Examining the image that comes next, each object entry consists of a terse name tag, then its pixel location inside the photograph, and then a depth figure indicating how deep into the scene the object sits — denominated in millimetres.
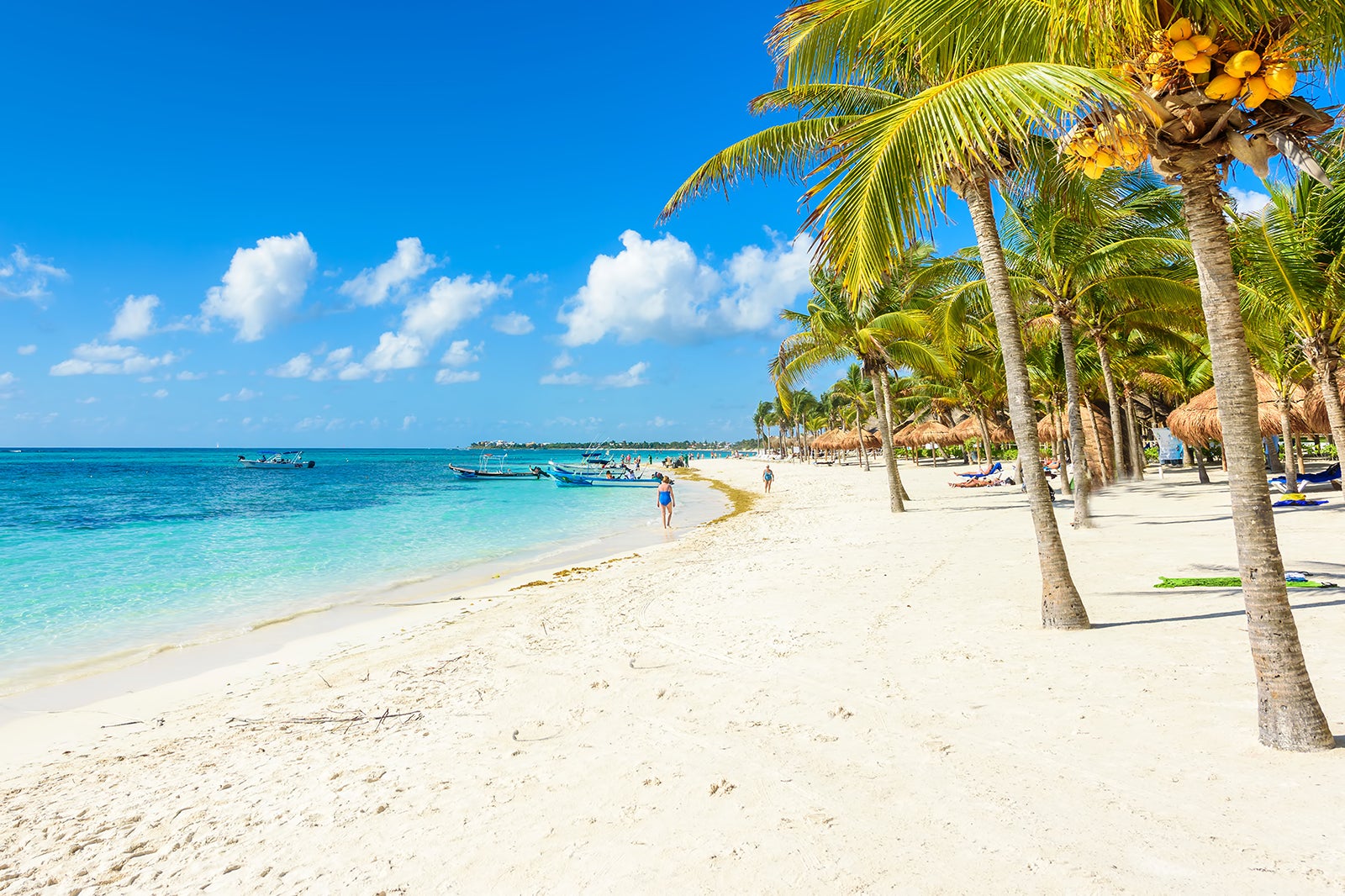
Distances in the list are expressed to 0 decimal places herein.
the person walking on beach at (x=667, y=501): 20469
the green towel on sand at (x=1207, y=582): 6555
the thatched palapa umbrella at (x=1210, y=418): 16844
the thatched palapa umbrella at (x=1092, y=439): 21144
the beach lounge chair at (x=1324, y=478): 15734
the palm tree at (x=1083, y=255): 10227
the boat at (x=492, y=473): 59250
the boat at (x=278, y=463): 84688
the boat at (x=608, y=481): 45938
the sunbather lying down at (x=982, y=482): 23719
